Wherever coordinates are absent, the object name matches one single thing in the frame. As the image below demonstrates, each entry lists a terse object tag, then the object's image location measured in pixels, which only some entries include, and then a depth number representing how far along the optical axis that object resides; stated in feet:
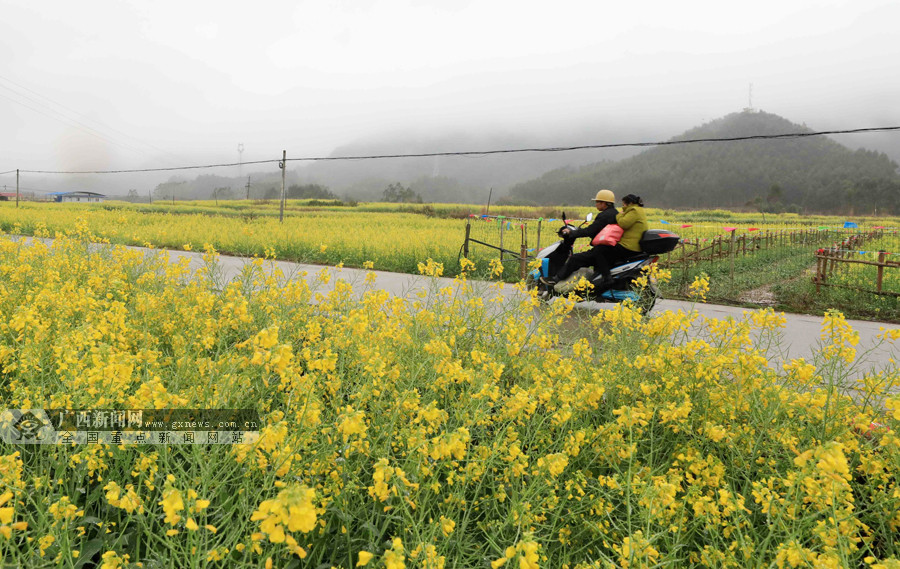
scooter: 18.16
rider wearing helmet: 18.72
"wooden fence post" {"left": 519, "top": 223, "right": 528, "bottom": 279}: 28.32
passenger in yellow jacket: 18.31
